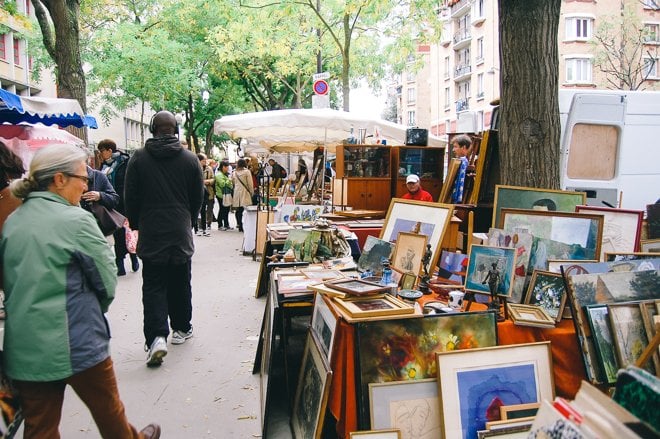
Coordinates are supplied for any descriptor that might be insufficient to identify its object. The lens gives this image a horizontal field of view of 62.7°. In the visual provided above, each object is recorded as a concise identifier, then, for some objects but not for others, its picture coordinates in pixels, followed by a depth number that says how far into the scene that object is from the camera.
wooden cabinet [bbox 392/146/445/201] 7.87
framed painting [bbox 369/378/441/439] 2.71
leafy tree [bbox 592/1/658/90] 26.33
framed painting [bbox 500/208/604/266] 3.45
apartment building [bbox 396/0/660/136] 34.28
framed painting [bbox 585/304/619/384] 2.73
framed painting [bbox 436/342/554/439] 2.67
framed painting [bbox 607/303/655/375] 2.72
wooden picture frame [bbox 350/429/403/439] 2.59
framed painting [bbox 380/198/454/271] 3.80
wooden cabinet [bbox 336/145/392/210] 7.70
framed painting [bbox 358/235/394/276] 3.86
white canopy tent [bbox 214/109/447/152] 9.10
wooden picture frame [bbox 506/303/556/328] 2.93
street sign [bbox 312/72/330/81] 12.77
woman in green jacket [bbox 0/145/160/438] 2.40
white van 7.34
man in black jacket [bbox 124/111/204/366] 4.55
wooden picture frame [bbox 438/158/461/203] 5.59
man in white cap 6.08
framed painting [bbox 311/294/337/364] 2.94
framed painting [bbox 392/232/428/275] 3.71
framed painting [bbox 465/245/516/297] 3.19
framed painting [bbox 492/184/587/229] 4.02
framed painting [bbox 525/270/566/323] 3.16
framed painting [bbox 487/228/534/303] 3.37
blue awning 6.79
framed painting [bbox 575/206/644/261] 3.61
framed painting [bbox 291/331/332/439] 2.85
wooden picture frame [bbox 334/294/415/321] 2.84
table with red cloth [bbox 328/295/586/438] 2.83
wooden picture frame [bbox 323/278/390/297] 3.06
